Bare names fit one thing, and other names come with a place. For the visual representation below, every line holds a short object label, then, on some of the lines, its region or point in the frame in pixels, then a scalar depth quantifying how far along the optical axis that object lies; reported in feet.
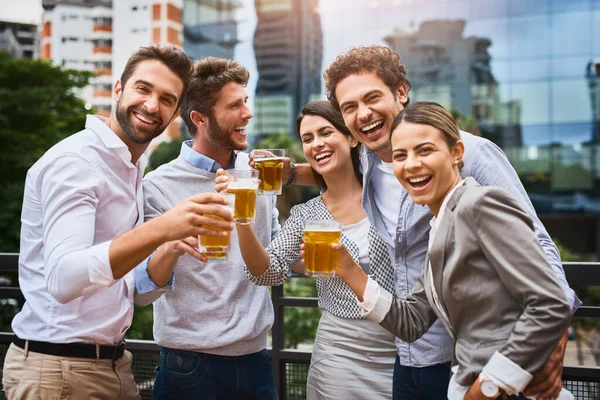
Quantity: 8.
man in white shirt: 5.59
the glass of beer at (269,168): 7.64
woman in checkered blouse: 7.46
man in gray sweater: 7.77
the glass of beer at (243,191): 6.50
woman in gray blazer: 5.07
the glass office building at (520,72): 88.38
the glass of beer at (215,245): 6.19
